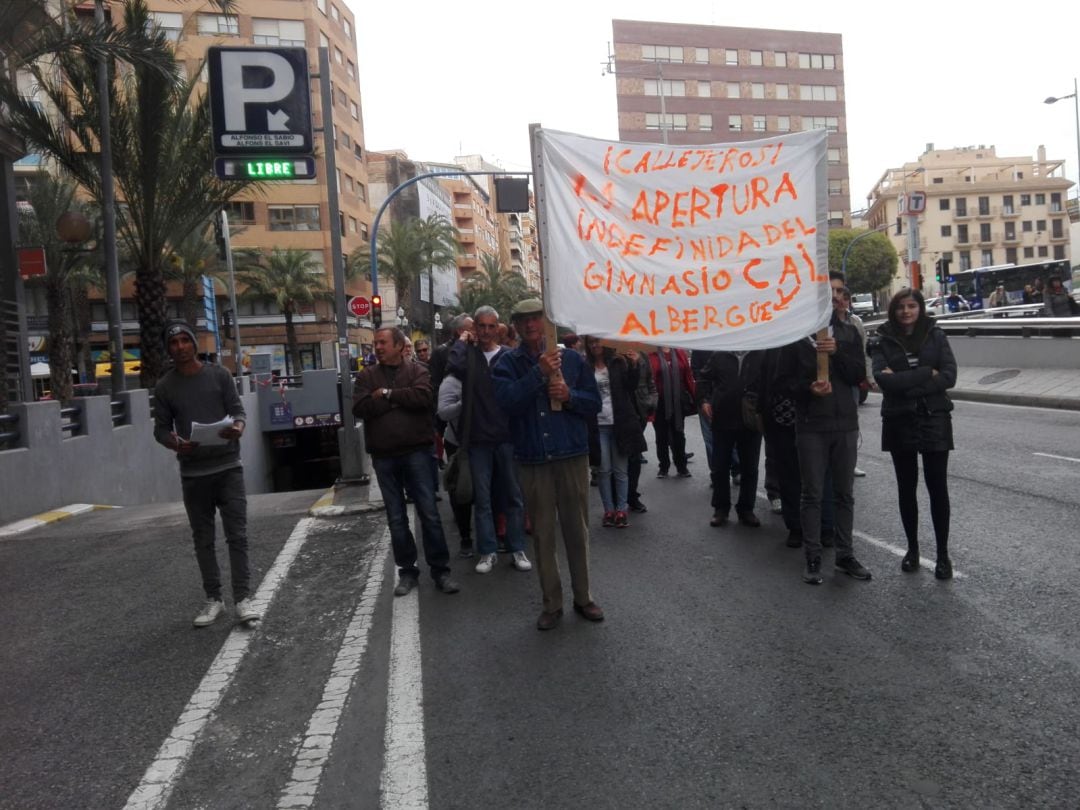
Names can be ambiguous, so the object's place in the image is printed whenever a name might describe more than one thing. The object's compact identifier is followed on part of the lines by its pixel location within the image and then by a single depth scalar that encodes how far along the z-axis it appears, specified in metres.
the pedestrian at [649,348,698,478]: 9.77
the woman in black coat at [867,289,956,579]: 5.82
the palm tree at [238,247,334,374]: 48.44
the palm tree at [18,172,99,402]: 30.17
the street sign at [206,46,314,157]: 10.59
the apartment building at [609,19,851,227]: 67.19
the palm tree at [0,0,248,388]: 16.16
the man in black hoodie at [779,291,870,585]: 5.93
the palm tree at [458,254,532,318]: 73.88
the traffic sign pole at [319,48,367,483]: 11.27
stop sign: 23.94
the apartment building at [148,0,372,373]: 51.00
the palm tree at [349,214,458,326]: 55.25
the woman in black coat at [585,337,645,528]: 8.05
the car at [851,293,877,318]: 54.80
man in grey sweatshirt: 5.80
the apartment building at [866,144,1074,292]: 94.88
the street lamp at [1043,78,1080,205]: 43.50
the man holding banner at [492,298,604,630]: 5.26
